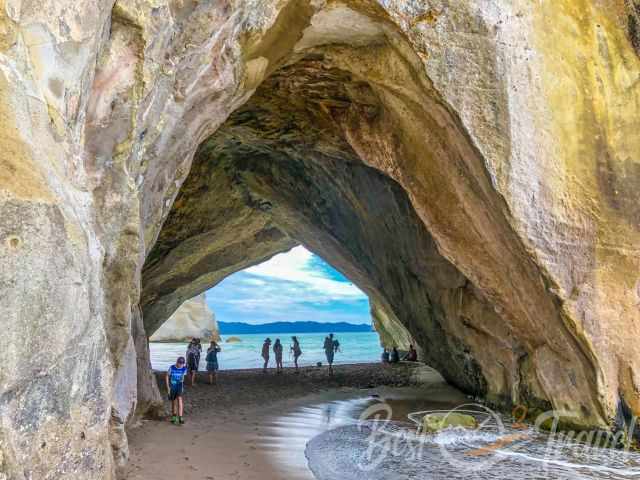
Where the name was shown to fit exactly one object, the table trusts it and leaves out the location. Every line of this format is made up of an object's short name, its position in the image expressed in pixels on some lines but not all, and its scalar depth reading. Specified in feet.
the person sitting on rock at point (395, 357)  78.75
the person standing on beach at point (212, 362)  51.13
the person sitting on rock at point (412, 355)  76.18
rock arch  12.48
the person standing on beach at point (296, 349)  63.67
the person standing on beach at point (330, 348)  62.85
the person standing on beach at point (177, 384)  28.98
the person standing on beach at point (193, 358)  47.47
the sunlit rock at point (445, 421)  30.45
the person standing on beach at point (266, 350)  63.16
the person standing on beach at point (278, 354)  63.35
